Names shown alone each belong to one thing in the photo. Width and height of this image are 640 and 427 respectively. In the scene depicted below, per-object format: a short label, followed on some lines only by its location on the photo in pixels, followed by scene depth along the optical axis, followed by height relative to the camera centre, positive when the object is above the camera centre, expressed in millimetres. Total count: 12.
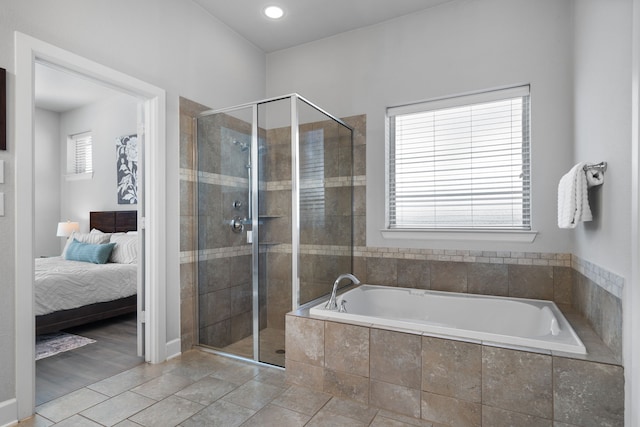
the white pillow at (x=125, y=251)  4211 -448
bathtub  1843 -671
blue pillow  4199 -457
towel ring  1792 +223
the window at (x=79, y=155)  5535 +908
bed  3271 -722
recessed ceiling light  3004 +1686
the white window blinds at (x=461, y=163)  2752 +396
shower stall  2668 -54
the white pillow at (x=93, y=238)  4531 -309
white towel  1854 +68
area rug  2903 -1112
